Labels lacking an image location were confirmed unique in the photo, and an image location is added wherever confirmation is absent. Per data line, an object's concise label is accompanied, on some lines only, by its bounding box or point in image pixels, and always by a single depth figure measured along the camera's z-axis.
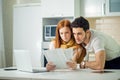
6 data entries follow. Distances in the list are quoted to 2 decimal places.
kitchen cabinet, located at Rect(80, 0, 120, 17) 4.06
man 2.16
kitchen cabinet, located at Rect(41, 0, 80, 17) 4.06
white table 1.75
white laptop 2.10
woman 2.49
